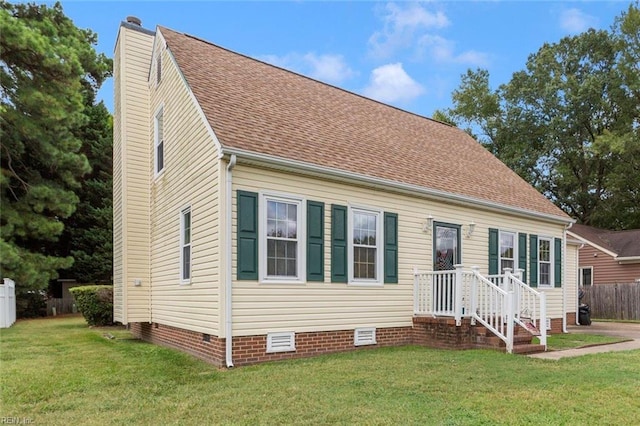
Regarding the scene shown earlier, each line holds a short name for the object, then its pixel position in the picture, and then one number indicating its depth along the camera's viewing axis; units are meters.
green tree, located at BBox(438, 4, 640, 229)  29.08
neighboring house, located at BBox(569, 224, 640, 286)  22.69
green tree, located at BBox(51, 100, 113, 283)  23.09
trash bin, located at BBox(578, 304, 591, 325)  17.09
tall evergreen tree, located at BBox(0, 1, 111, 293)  16.28
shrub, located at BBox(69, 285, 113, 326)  13.78
